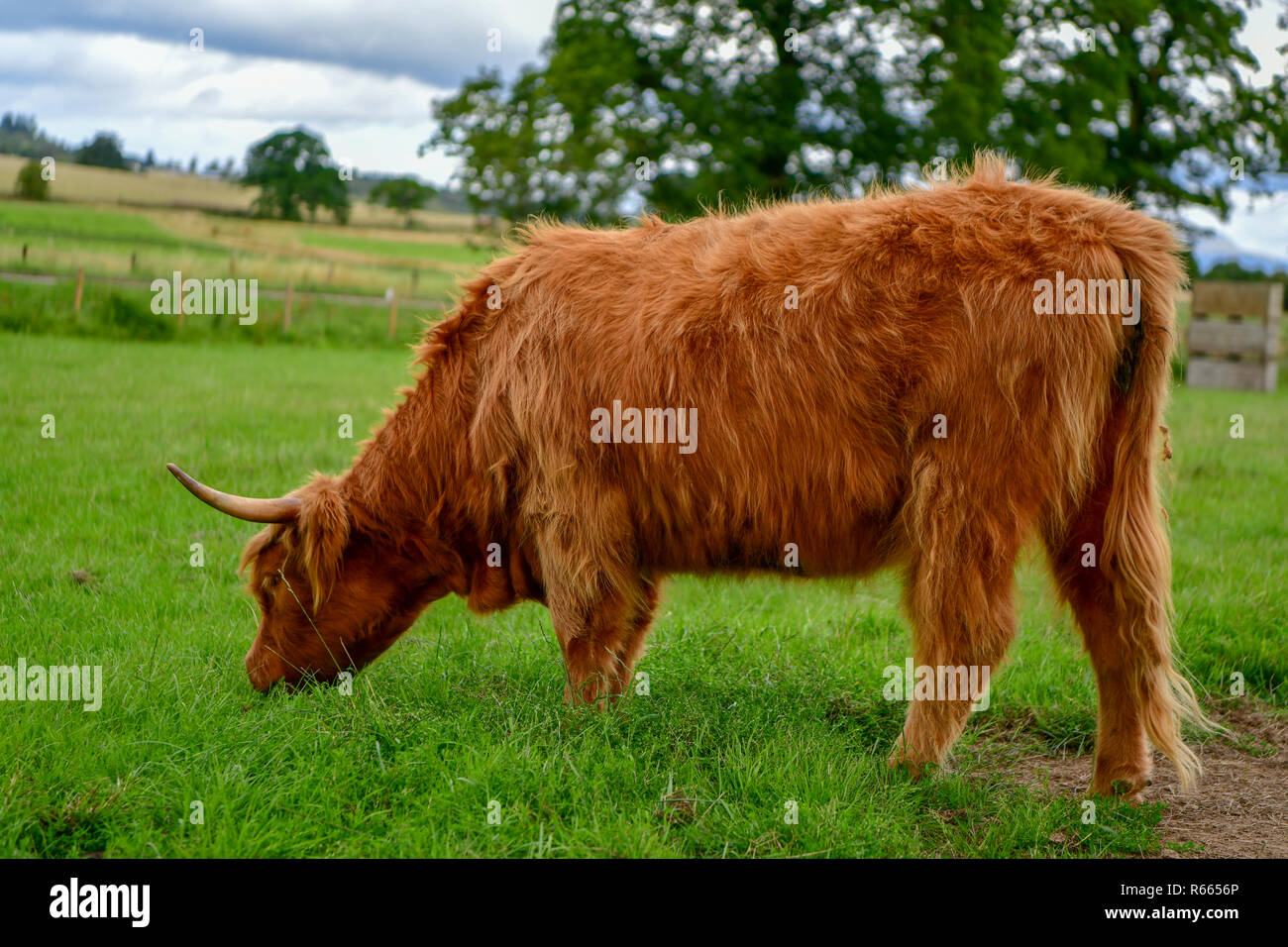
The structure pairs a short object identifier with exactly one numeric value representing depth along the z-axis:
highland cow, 3.58
